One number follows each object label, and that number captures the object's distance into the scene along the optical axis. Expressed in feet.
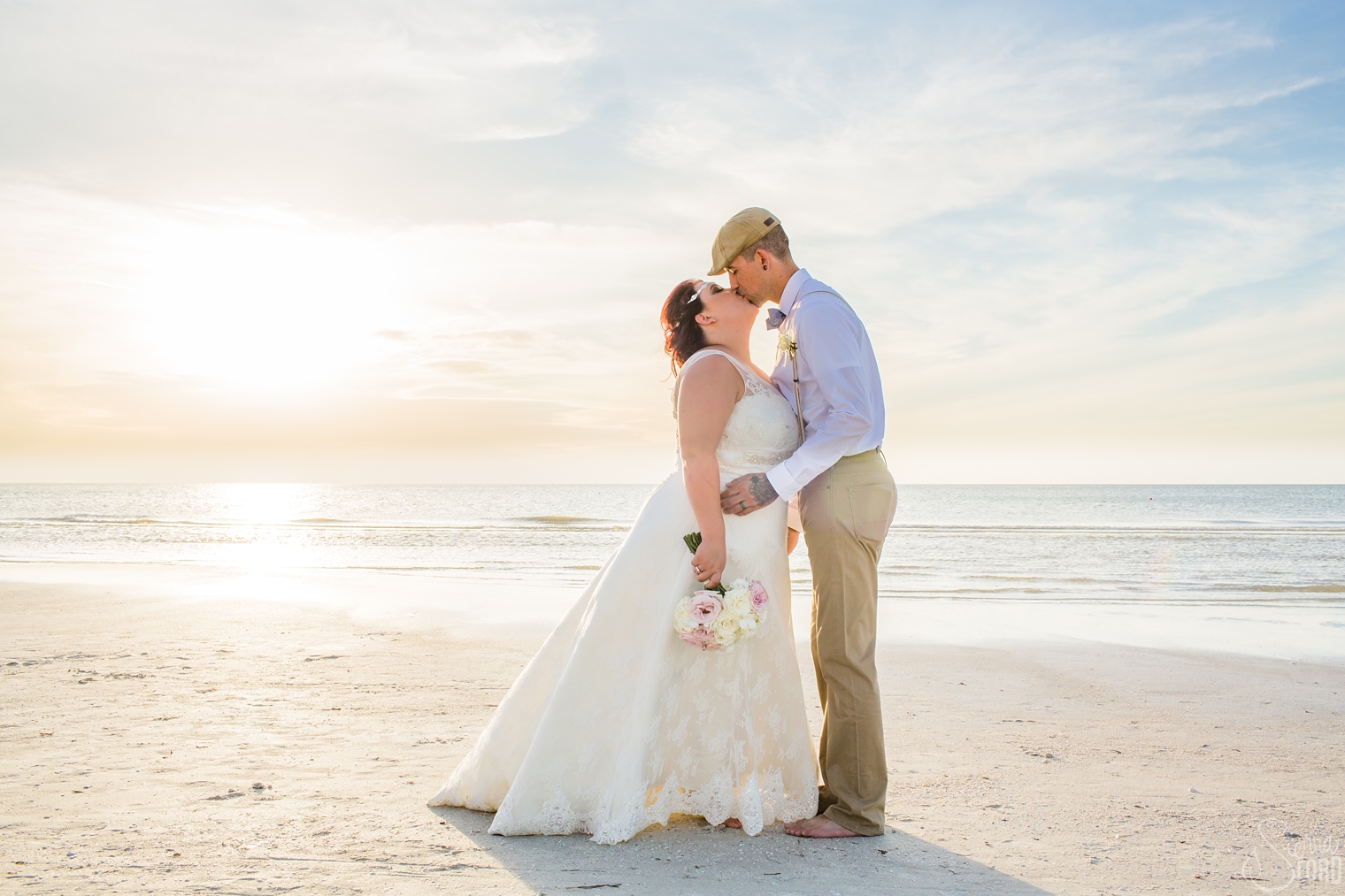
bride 9.93
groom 9.81
